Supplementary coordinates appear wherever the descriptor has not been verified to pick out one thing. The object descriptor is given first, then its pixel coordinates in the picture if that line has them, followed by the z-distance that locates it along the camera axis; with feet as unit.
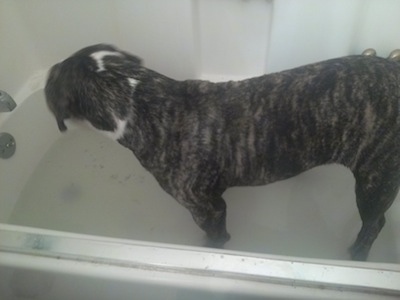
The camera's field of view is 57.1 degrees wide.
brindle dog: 3.28
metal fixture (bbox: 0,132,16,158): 4.80
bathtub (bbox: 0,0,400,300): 4.63
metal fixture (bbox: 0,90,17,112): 4.20
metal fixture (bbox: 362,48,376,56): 4.37
